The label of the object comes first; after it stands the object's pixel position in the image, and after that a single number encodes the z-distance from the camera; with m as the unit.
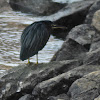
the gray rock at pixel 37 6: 25.22
